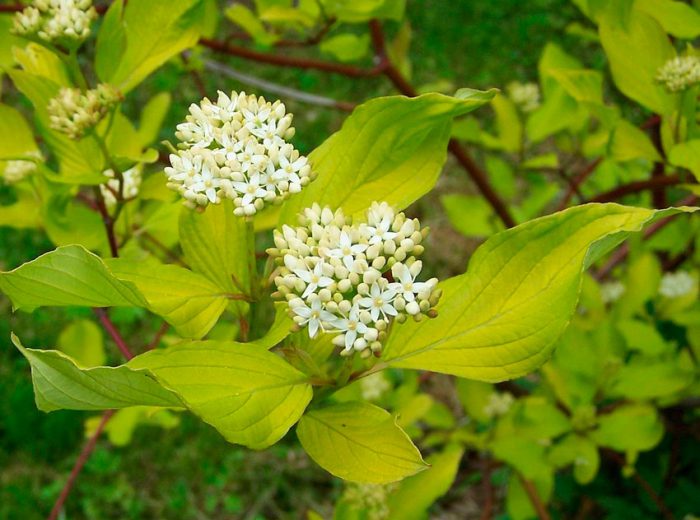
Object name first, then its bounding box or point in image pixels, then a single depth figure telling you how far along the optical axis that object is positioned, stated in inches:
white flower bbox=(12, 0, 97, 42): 12.6
